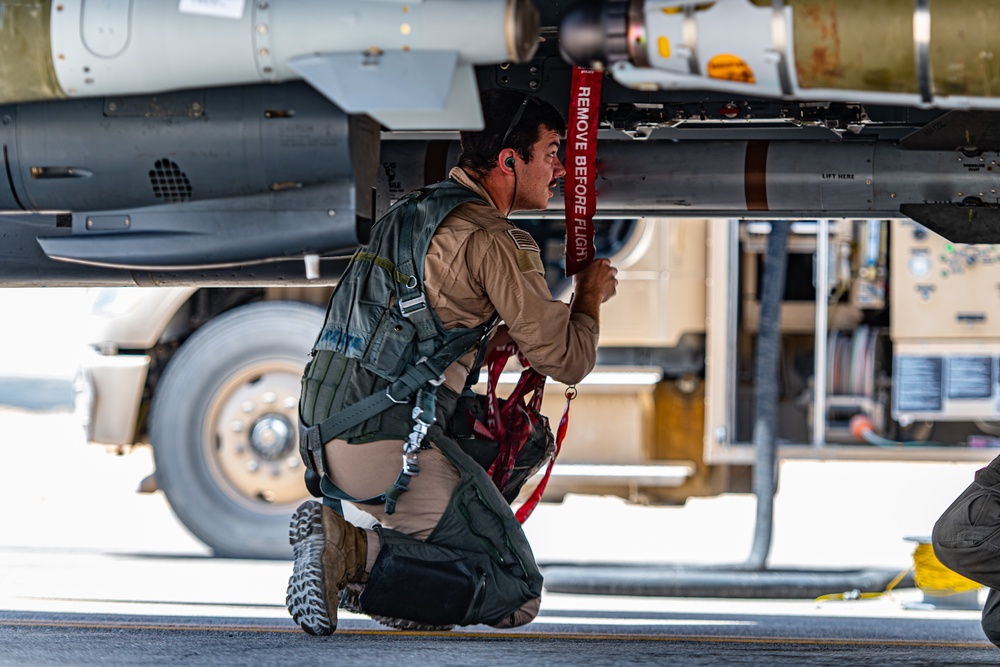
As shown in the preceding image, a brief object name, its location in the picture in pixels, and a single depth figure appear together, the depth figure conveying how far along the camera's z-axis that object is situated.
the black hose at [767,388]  12.08
